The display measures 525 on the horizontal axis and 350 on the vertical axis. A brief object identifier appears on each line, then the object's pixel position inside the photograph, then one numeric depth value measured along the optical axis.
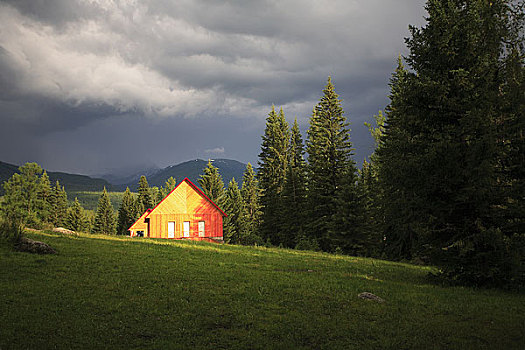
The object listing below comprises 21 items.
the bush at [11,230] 16.80
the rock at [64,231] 27.28
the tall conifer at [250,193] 76.38
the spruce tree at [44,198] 71.81
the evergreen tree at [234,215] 65.28
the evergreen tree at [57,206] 82.88
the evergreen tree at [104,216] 91.62
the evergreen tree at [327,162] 41.25
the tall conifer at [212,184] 69.38
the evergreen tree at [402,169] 15.00
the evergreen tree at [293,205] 48.12
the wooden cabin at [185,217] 45.97
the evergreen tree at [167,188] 106.69
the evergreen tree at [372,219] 33.66
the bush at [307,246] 35.50
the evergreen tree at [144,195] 91.35
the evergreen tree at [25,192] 65.44
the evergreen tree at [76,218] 81.94
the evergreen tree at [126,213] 90.06
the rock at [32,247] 16.14
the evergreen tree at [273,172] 54.50
